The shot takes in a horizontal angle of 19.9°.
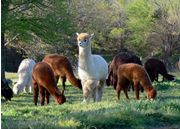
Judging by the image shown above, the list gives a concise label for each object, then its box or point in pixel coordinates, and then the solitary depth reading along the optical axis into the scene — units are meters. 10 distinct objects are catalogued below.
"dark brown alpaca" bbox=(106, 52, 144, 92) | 19.64
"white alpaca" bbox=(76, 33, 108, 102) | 14.22
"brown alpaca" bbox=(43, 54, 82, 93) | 17.61
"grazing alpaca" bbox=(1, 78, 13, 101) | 17.88
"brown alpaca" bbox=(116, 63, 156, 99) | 14.39
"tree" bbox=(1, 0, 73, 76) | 26.70
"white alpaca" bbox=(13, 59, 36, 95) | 21.13
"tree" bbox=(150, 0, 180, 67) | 61.06
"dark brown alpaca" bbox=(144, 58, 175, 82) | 24.25
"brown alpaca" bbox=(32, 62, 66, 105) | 13.74
